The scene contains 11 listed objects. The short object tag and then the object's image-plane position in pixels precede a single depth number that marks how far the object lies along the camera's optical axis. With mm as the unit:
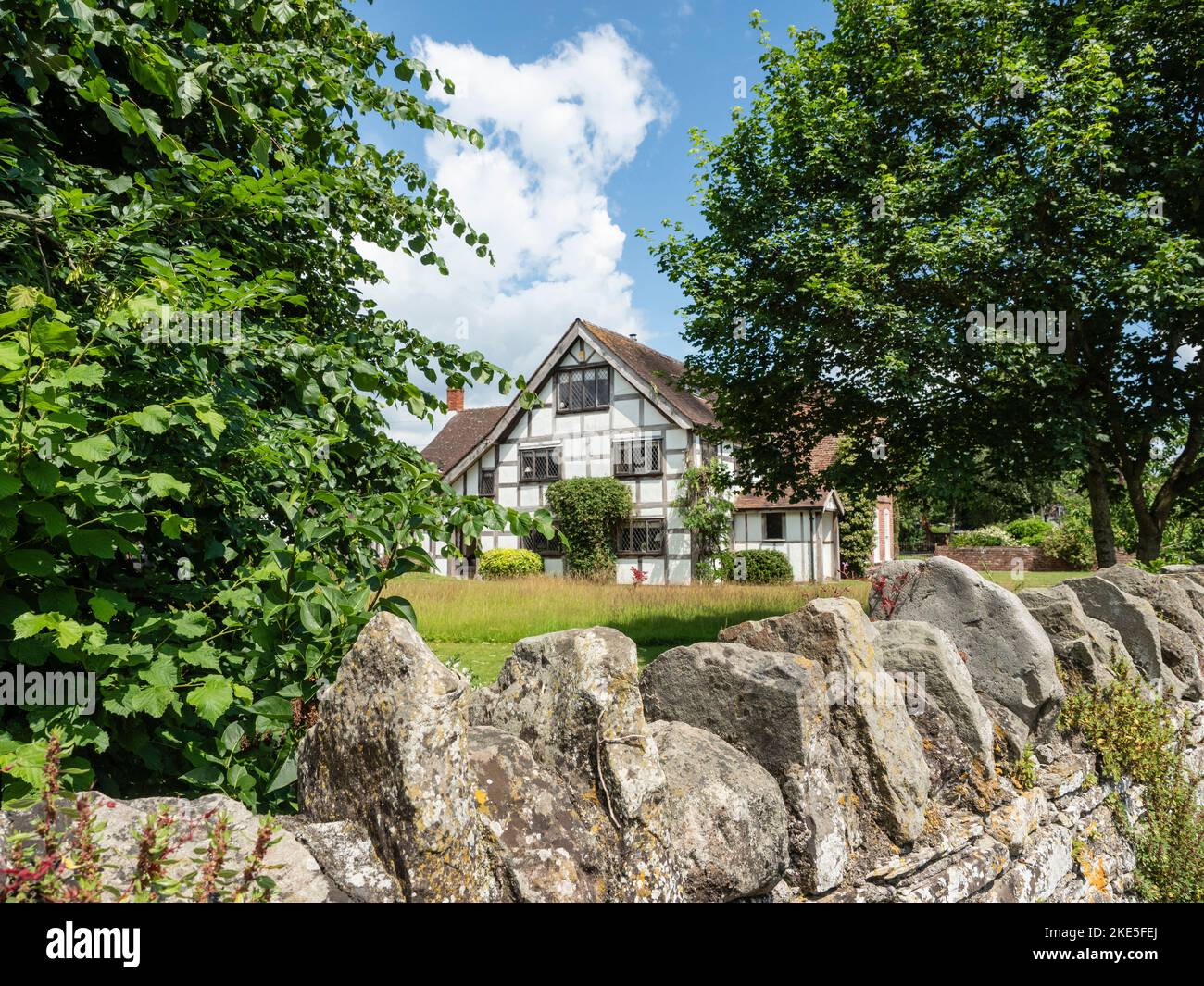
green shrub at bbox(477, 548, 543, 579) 25594
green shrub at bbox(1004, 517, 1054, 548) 40769
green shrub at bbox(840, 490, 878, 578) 30750
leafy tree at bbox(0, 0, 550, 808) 1759
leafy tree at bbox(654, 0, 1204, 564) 10125
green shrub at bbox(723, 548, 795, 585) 26734
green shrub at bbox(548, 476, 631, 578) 25625
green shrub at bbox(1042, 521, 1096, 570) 34625
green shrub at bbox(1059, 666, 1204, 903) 3920
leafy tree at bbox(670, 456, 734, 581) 24641
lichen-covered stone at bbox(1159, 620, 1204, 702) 5492
